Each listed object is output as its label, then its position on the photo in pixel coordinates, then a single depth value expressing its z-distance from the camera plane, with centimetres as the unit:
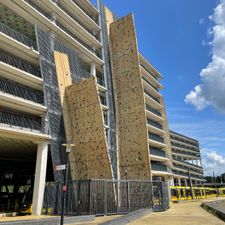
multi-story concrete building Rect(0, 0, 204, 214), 2642
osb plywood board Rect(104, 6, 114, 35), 4691
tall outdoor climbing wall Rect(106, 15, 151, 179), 3716
